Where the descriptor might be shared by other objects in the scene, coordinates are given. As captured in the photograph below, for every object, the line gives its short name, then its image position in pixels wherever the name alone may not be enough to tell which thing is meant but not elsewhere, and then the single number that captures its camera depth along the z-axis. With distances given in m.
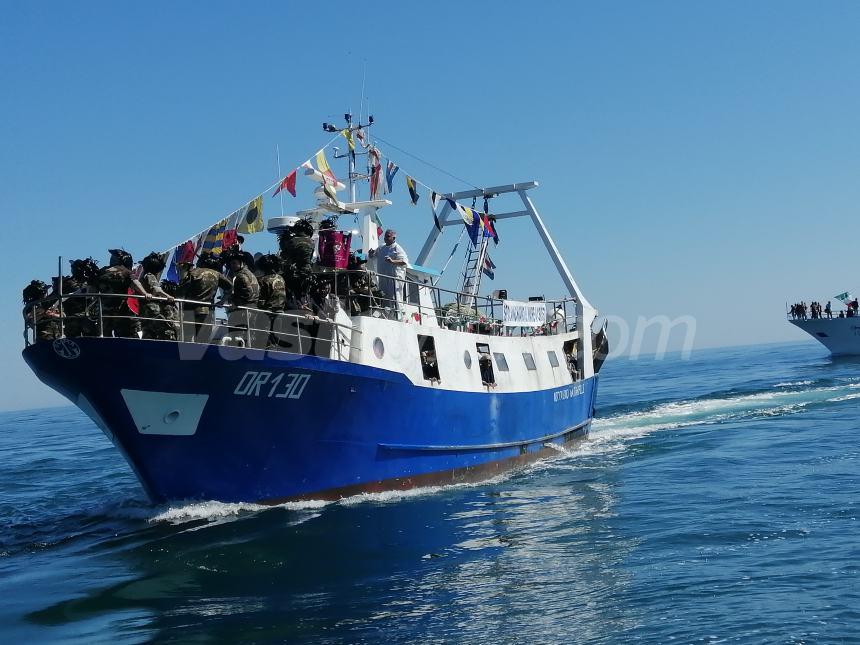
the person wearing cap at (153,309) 12.47
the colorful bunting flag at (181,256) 16.94
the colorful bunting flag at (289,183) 18.73
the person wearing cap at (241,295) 12.90
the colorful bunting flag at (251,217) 18.06
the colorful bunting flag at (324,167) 18.75
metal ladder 24.70
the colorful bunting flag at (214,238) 17.69
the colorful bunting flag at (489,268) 25.36
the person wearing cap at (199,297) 12.83
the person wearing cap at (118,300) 12.41
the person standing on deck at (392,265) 17.70
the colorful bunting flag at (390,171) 20.30
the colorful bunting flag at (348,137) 20.17
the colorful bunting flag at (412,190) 20.77
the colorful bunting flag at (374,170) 19.81
